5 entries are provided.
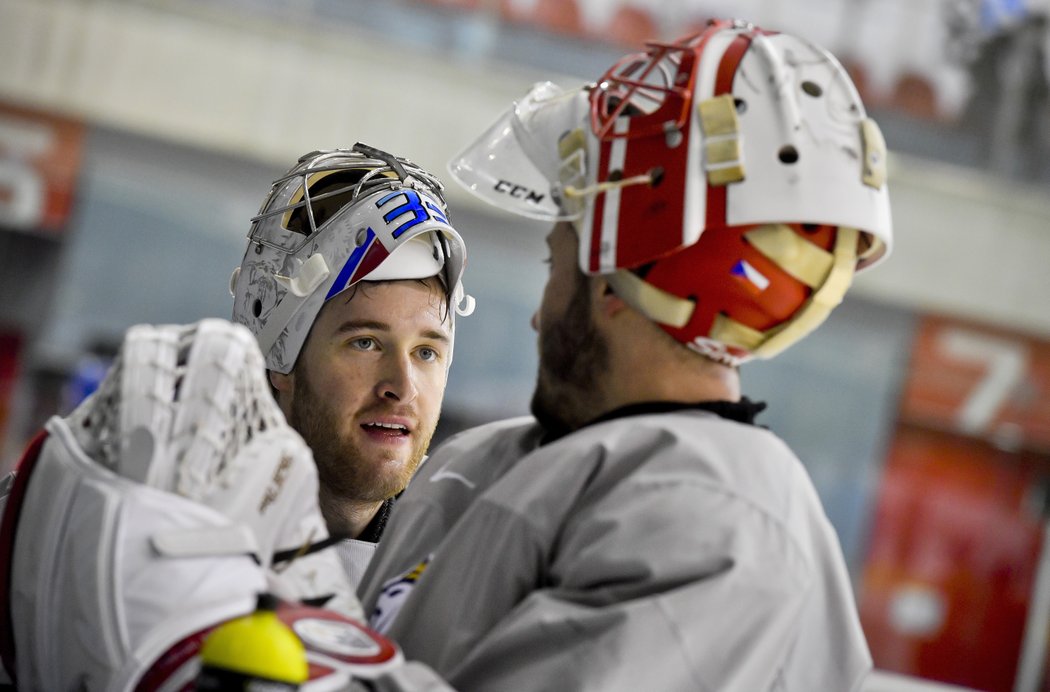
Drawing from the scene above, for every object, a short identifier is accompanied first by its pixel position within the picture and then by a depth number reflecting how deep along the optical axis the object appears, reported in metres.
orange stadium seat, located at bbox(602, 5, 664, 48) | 19.64
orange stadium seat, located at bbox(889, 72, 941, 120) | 19.52
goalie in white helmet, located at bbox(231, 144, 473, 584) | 4.54
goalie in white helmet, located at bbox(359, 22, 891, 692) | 2.48
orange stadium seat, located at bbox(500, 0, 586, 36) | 19.37
